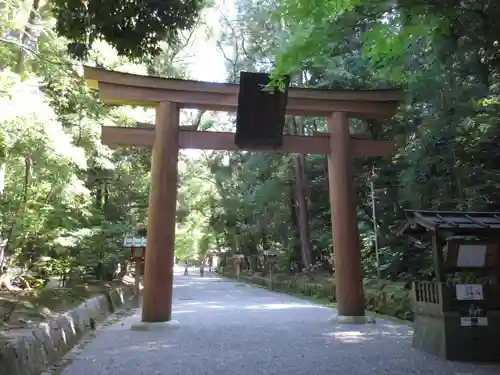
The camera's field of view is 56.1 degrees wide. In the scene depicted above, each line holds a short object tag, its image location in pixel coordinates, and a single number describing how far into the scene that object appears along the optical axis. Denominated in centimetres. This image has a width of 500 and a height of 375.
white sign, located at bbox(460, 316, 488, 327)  597
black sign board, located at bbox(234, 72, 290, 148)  914
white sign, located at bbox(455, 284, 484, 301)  602
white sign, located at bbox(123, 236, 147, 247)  1394
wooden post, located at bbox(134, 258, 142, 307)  1523
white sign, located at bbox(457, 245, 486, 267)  606
